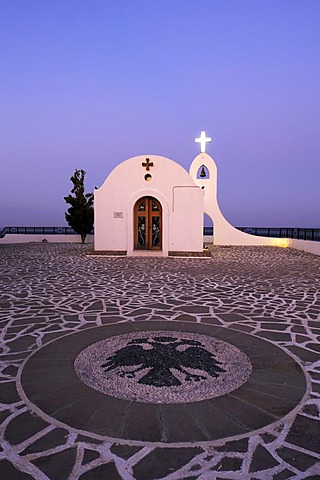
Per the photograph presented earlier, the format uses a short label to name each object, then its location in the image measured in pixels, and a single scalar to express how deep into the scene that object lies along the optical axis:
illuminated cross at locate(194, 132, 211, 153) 21.53
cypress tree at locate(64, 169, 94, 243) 22.61
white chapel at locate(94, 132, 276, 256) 15.77
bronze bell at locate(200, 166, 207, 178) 21.08
